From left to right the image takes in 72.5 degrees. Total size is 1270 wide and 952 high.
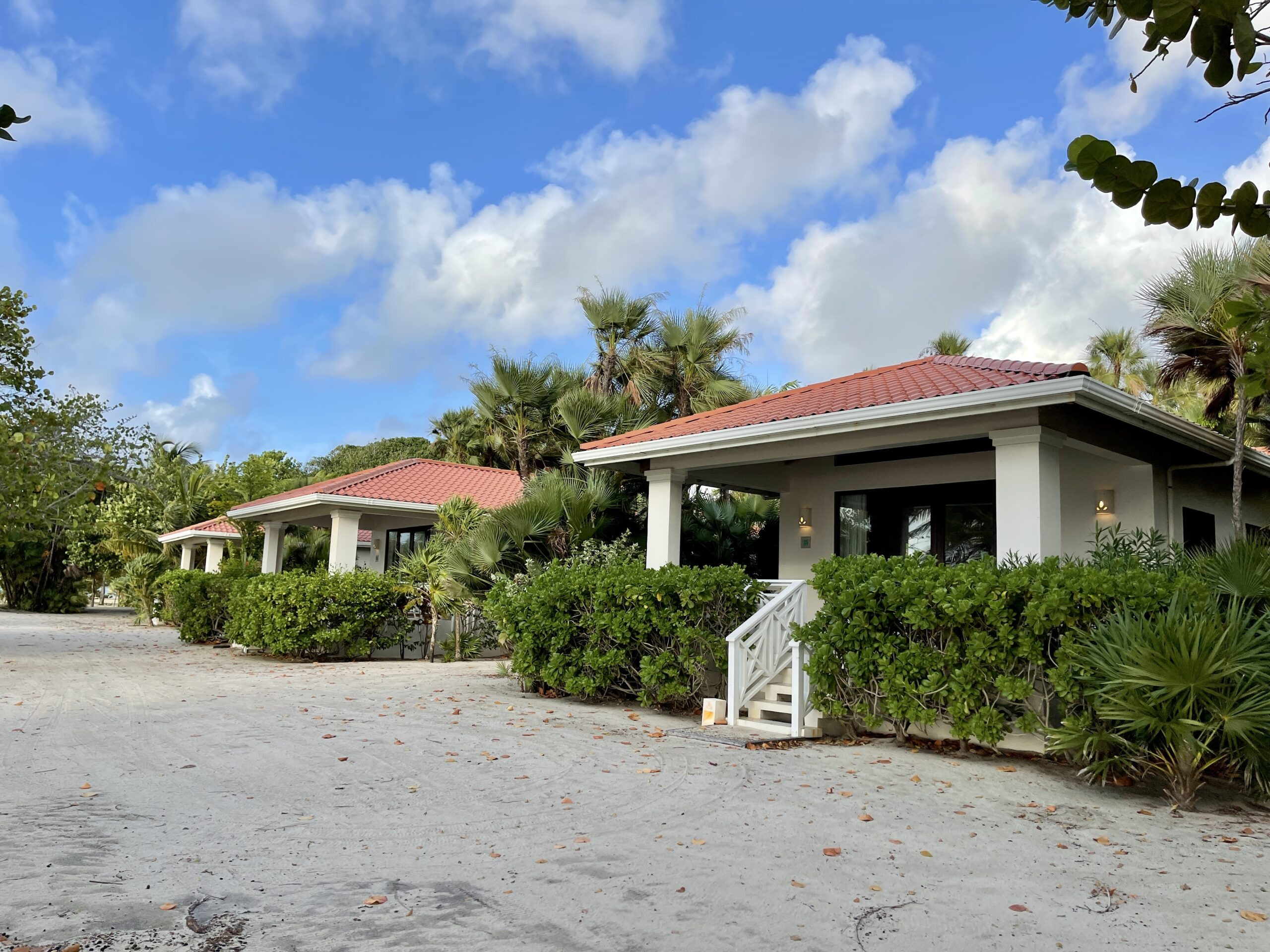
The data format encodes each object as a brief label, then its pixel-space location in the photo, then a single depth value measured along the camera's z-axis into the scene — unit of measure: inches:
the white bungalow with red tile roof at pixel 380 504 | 741.3
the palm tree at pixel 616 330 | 960.3
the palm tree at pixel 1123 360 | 1184.8
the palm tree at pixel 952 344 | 1066.7
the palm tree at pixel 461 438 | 1182.9
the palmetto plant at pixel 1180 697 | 233.3
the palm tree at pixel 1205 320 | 421.1
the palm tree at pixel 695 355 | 925.8
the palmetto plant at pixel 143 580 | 1226.6
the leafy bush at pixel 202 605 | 861.8
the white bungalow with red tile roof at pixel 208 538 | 1159.6
